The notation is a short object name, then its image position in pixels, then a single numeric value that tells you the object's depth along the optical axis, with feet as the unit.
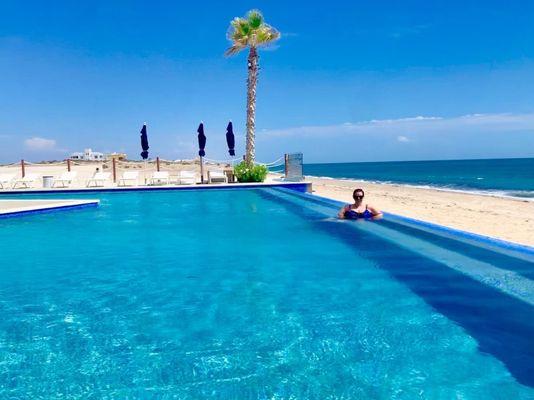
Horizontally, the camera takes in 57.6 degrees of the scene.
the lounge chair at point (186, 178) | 61.93
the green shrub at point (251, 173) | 61.72
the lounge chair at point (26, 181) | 60.39
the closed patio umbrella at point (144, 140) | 67.38
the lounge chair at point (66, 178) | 61.74
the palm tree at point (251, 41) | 64.13
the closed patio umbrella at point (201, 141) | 64.59
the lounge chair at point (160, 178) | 62.90
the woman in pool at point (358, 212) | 28.25
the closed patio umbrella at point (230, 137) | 67.05
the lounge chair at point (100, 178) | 61.68
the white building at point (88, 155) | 197.57
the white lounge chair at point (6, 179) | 59.41
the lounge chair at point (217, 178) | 62.99
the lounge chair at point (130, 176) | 61.41
